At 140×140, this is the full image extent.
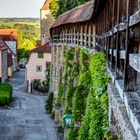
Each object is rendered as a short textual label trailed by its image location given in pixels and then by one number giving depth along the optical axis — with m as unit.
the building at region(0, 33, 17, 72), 73.85
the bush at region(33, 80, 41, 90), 45.55
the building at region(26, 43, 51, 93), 47.74
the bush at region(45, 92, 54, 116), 32.13
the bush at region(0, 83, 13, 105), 36.29
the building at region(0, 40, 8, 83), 50.85
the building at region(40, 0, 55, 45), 59.98
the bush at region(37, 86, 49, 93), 44.28
